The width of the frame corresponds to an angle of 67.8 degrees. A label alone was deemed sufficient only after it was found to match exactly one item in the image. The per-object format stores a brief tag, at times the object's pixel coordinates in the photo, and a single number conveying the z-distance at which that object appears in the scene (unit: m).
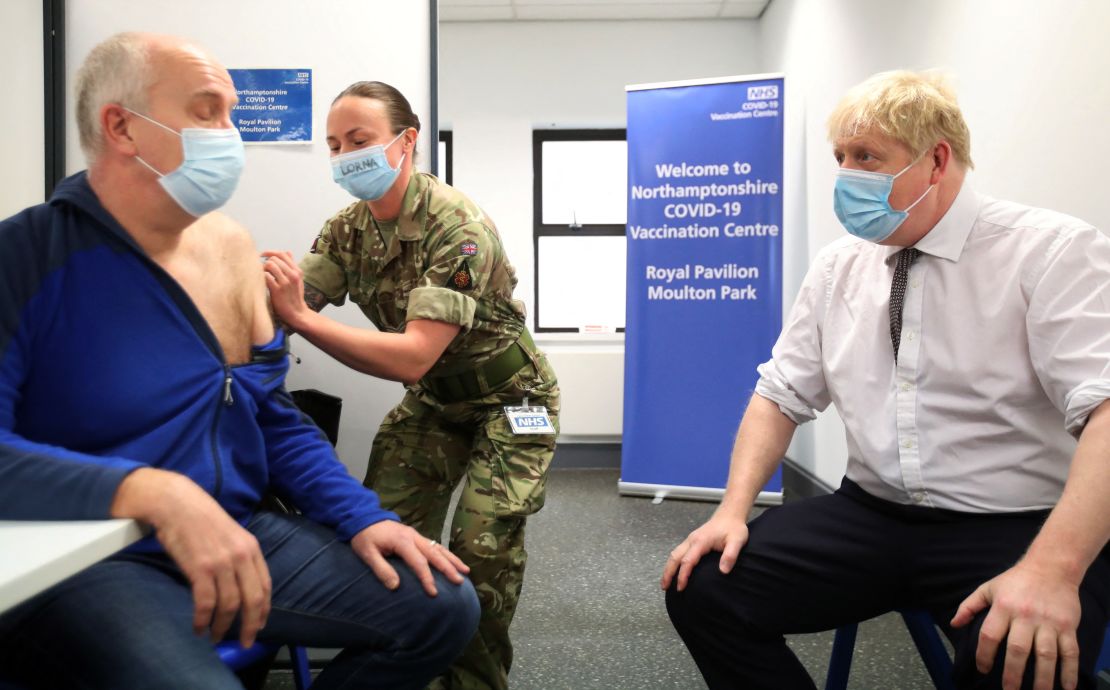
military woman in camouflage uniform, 1.62
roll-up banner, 3.83
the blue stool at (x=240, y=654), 1.17
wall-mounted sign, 2.02
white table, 0.55
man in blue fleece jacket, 0.85
